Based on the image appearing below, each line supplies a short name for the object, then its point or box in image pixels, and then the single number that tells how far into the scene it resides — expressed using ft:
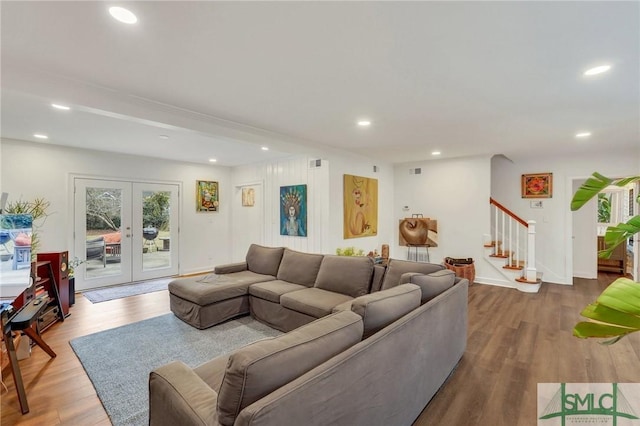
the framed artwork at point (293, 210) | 18.54
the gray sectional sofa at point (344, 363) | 3.72
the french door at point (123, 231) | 17.31
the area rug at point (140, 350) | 7.23
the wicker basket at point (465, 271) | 18.45
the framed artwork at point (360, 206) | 18.52
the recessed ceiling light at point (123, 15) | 5.31
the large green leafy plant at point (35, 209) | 14.63
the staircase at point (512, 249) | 17.47
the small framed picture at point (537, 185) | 19.53
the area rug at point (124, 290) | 15.85
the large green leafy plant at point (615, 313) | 3.13
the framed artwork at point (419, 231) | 20.80
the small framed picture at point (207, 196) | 22.39
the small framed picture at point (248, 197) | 22.47
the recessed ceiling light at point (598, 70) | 7.38
